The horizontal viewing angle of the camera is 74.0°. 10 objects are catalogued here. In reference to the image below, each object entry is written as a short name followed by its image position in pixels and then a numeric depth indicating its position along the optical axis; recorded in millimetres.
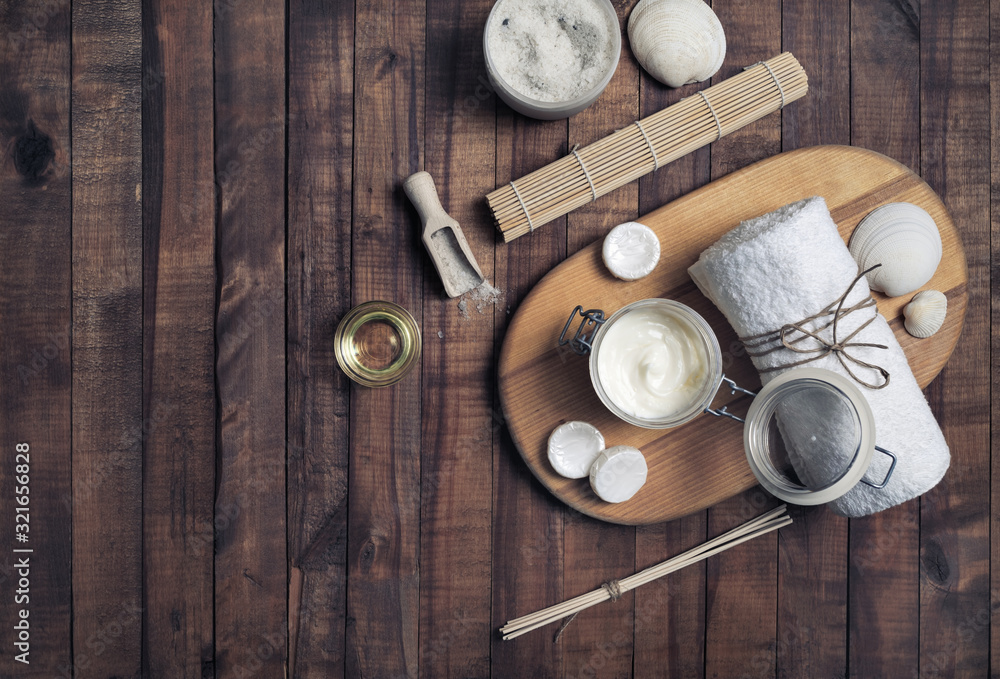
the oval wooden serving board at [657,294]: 927
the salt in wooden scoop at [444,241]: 928
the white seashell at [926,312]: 911
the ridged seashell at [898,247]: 891
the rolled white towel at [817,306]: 802
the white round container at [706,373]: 809
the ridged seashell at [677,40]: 938
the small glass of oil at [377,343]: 932
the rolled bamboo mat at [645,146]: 938
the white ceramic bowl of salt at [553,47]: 897
